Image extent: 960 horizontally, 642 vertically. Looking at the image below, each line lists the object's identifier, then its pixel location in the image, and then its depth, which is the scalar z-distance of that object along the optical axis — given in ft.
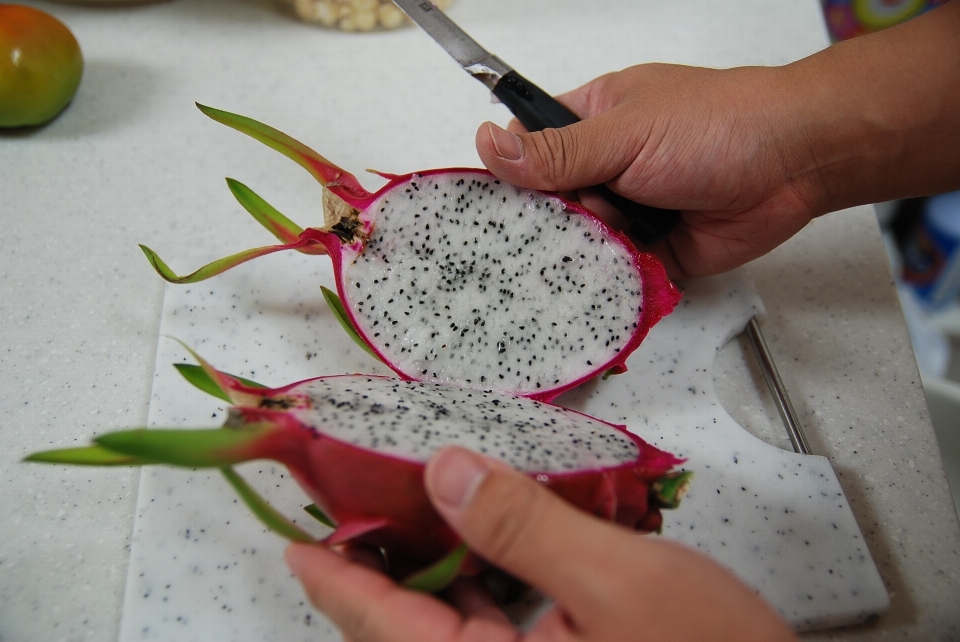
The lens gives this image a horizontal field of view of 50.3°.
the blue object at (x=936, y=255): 1.75
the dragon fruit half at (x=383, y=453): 0.92
